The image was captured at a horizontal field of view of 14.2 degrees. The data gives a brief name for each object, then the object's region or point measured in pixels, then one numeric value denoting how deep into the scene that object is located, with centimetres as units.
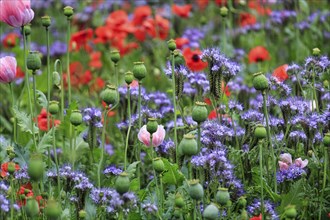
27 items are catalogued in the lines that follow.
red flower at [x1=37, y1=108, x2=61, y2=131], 622
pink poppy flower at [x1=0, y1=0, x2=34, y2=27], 494
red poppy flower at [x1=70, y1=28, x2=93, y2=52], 855
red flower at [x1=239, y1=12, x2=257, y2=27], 942
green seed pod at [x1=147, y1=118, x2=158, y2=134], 453
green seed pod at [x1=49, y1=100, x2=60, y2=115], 487
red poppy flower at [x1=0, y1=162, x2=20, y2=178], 525
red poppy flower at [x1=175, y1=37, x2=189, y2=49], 760
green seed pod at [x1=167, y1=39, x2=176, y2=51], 494
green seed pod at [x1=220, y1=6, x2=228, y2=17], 632
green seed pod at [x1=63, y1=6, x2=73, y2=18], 538
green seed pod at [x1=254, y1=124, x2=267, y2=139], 437
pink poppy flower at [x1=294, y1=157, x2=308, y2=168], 493
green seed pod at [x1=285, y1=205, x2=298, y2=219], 405
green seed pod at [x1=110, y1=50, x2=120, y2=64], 533
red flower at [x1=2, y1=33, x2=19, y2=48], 819
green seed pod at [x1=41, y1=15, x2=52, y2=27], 521
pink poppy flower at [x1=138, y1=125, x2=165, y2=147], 481
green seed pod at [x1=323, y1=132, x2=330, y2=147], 454
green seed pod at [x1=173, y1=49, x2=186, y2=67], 539
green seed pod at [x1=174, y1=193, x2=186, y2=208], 422
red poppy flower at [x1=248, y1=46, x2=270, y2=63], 821
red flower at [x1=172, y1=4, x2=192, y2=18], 923
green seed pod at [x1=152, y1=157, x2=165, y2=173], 444
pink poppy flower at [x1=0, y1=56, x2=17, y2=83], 505
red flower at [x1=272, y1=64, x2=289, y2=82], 603
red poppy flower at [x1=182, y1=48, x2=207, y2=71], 705
